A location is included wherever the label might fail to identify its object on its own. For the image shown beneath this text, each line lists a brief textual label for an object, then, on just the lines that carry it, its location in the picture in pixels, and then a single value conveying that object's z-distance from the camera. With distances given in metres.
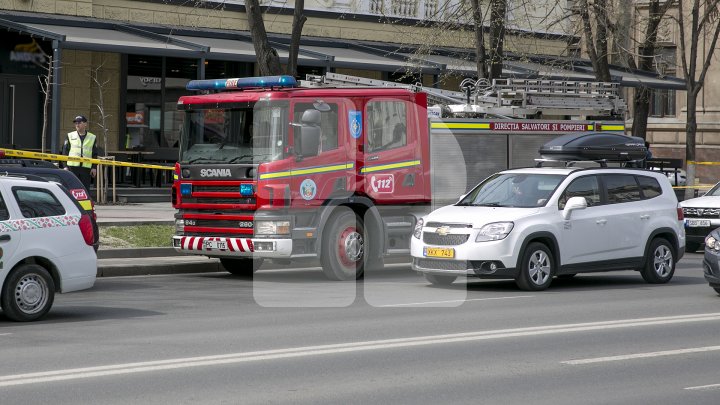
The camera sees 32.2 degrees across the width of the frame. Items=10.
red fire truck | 17.08
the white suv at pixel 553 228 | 16.14
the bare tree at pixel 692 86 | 31.30
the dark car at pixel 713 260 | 15.51
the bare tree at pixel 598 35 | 28.70
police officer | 21.92
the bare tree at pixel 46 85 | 28.92
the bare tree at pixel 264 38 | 22.95
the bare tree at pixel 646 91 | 31.36
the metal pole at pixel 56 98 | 27.48
